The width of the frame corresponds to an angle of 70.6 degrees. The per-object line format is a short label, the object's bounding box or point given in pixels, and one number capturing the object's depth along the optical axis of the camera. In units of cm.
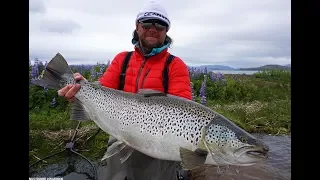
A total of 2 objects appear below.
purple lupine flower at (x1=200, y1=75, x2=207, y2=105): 153
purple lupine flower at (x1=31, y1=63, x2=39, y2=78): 160
